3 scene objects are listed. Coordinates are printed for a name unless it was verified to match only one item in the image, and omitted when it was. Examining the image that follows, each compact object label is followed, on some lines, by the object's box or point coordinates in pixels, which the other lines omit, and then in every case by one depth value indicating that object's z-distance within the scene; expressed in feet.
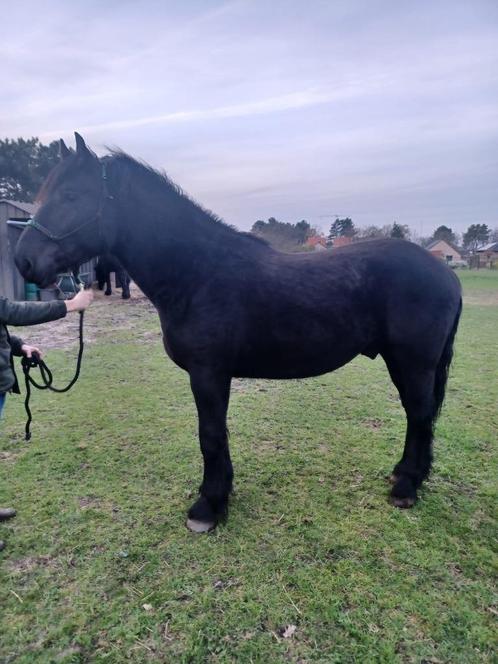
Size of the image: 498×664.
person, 7.26
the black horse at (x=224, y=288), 7.63
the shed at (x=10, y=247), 36.42
